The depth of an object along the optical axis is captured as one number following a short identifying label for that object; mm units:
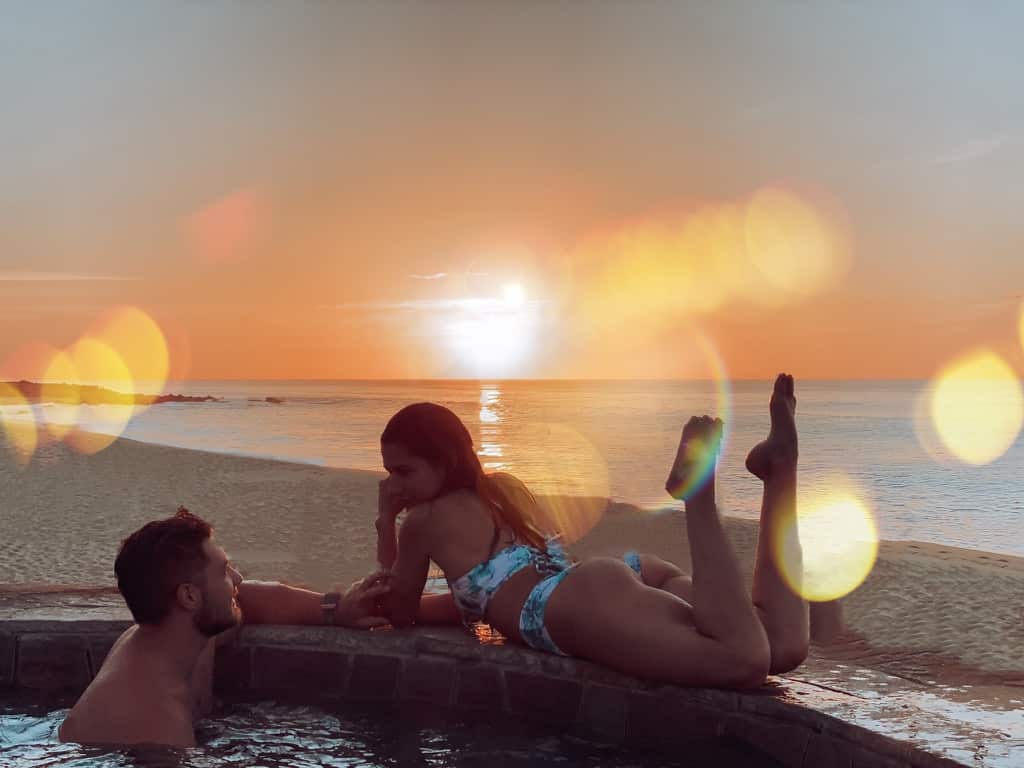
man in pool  3680
